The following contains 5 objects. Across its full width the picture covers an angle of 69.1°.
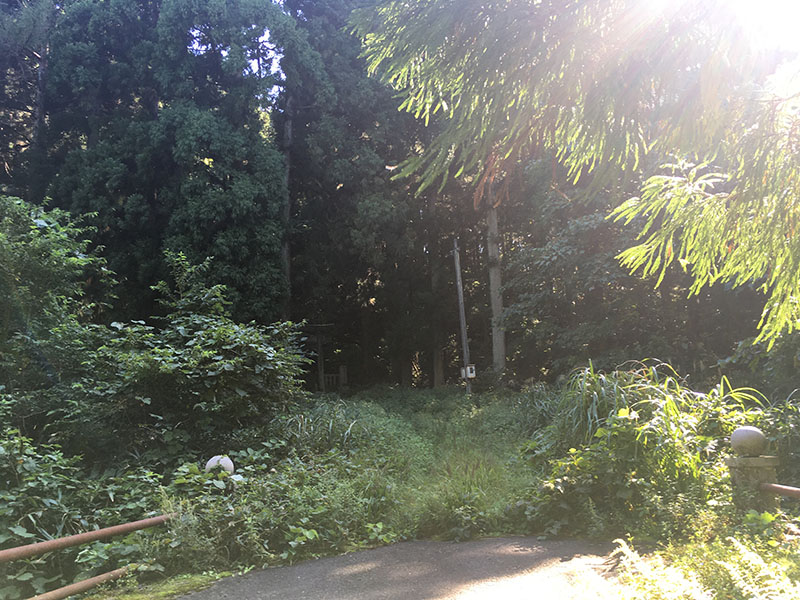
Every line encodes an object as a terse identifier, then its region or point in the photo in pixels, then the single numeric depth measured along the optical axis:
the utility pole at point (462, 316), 20.23
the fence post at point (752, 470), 4.15
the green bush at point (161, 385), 5.92
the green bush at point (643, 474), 4.19
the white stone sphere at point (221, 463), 4.78
